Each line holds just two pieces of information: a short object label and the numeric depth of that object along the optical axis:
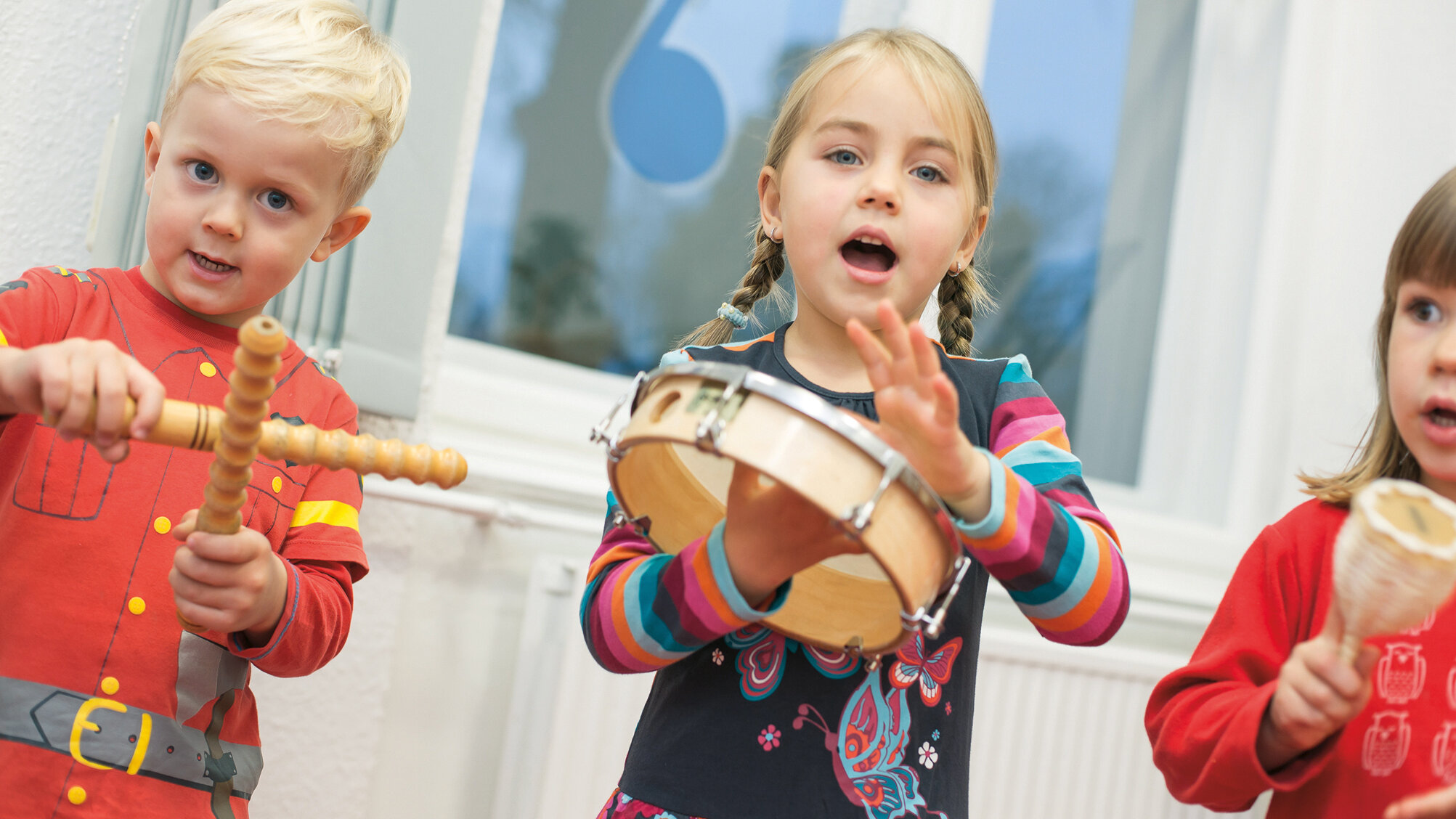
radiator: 1.44
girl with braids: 0.72
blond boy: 0.77
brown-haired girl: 0.74
